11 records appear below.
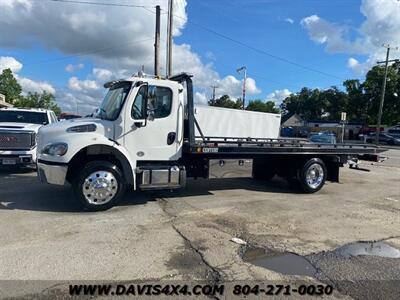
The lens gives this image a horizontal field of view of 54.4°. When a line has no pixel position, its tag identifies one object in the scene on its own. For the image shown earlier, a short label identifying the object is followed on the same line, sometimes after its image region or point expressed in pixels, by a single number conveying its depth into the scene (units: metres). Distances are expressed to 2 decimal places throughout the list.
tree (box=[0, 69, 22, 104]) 83.69
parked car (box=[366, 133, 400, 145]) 52.68
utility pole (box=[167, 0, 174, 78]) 21.13
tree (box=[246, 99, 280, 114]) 107.34
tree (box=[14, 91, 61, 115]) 80.74
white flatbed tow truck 7.20
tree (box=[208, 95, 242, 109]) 94.64
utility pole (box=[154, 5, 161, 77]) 20.94
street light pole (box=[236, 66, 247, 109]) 52.53
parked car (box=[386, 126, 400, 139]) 56.26
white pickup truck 11.27
